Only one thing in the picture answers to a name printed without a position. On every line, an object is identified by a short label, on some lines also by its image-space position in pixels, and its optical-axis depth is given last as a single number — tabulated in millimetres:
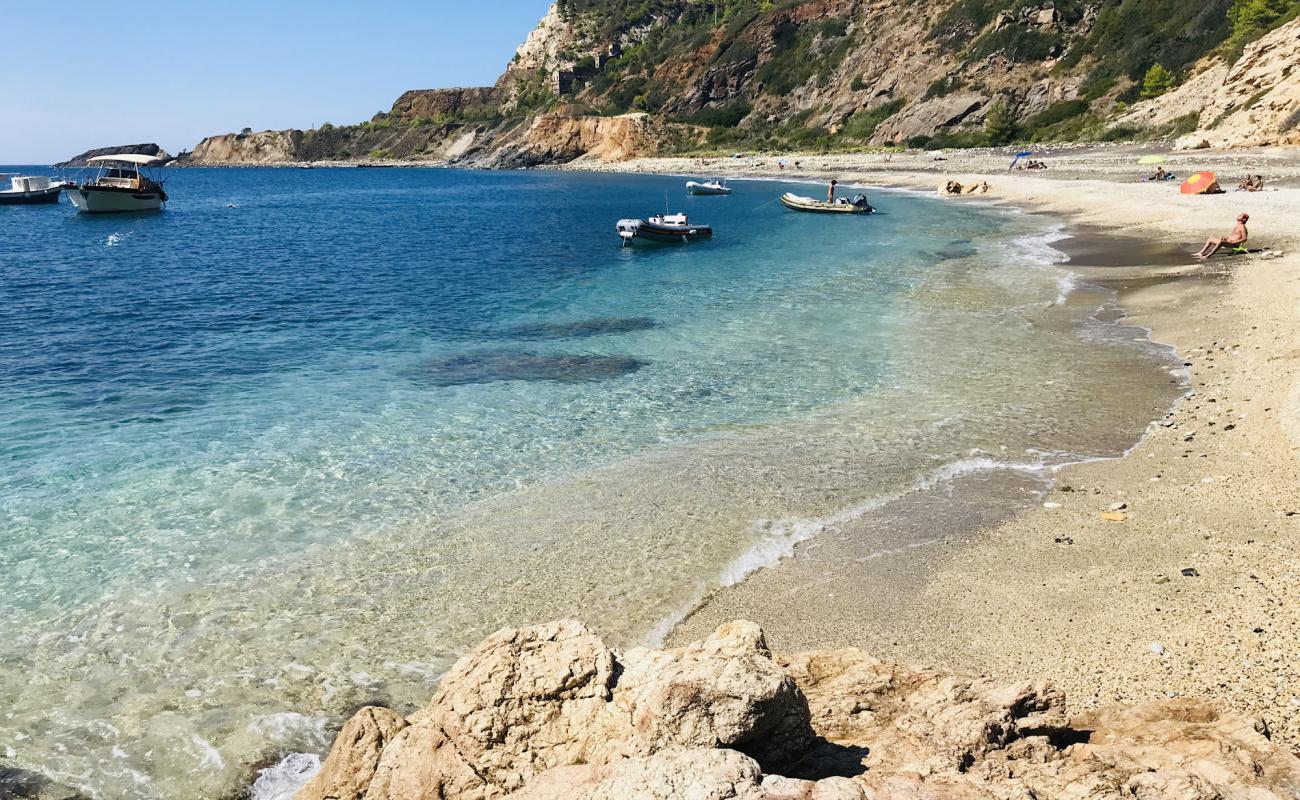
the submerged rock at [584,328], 24578
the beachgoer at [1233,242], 27312
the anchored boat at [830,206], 54906
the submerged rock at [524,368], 19406
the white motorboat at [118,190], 69500
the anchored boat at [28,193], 84794
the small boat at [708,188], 84188
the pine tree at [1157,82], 81562
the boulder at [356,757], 5373
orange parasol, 40719
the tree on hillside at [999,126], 96625
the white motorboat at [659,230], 45500
